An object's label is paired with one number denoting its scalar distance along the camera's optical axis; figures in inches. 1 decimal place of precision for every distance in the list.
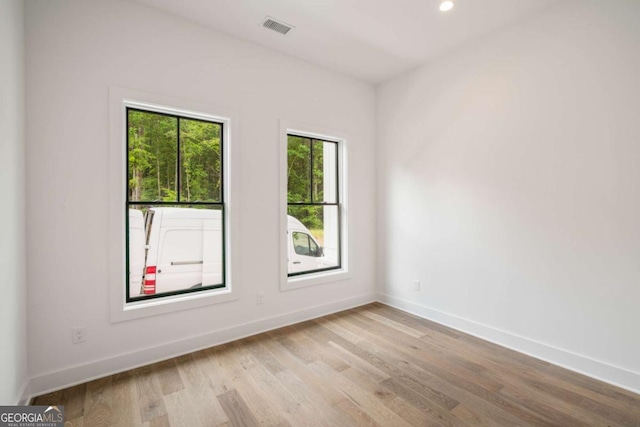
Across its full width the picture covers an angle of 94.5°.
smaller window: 141.1
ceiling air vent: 108.5
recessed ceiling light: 99.1
